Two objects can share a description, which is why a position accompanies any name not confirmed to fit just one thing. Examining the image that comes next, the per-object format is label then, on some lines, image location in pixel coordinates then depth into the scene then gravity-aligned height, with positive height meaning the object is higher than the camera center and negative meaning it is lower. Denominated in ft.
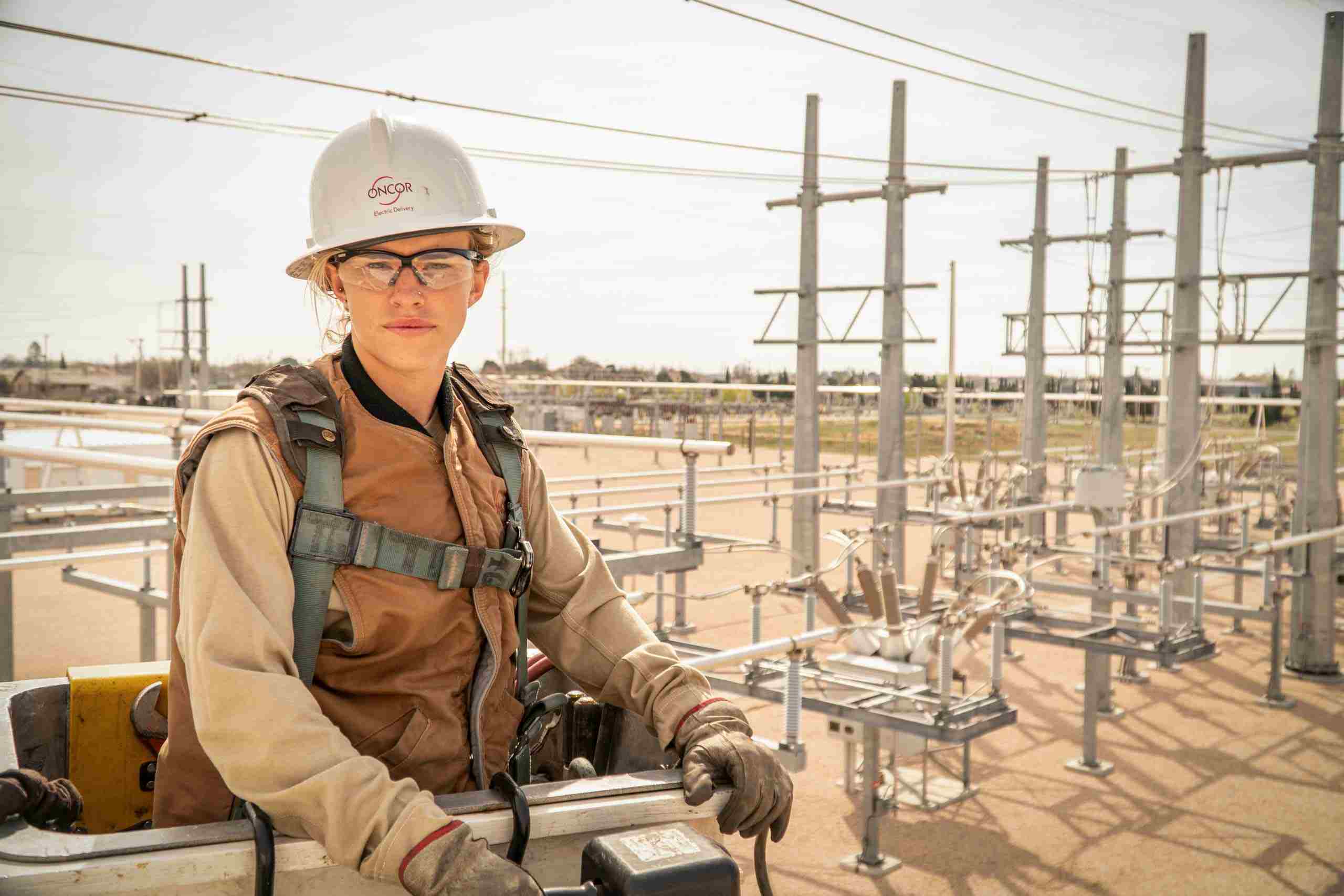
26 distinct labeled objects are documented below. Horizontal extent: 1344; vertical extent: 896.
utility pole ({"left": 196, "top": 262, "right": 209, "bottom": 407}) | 91.20 +2.59
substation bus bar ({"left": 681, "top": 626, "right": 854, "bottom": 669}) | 11.80 -2.88
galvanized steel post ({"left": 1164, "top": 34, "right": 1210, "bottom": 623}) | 31.50 +2.59
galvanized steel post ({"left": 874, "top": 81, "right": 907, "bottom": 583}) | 36.65 +1.59
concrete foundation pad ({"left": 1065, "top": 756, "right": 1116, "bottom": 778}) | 22.36 -7.41
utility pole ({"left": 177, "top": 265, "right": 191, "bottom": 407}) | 90.12 +3.01
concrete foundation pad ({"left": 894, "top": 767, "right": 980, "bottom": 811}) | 20.22 -7.37
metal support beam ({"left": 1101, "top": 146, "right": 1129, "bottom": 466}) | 40.24 +2.29
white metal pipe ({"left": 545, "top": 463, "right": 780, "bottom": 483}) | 20.68 -1.78
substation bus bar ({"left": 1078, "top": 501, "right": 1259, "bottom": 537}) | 20.81 -2.40
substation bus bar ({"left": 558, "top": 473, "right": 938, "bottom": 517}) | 16.87 -2.05
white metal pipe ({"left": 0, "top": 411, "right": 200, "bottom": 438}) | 14.92 -0.60
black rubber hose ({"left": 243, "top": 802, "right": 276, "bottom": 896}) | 3.97 -1.70
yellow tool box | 5.98 -1.99
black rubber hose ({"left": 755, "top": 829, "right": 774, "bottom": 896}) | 5.20 -2.26
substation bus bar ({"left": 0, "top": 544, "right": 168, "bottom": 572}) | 11.20 -1.91
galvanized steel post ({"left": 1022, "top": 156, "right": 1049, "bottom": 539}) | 43.06 +1.36
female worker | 4.26 -0.91
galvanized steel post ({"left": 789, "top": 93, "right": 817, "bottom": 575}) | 37.11 +0.54
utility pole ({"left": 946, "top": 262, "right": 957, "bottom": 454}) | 45.44 +1.24
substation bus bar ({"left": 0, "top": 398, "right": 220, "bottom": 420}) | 18.43 -0.46
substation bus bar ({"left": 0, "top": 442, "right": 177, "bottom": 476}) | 9.22 -0.75
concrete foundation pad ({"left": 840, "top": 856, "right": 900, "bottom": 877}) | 17.34 -7.38
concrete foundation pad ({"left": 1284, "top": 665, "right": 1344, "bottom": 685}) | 30.63 -7.51
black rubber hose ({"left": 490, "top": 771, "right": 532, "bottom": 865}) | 4.33 -1.70
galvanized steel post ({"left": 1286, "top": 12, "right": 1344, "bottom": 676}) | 28.86 -0.23
